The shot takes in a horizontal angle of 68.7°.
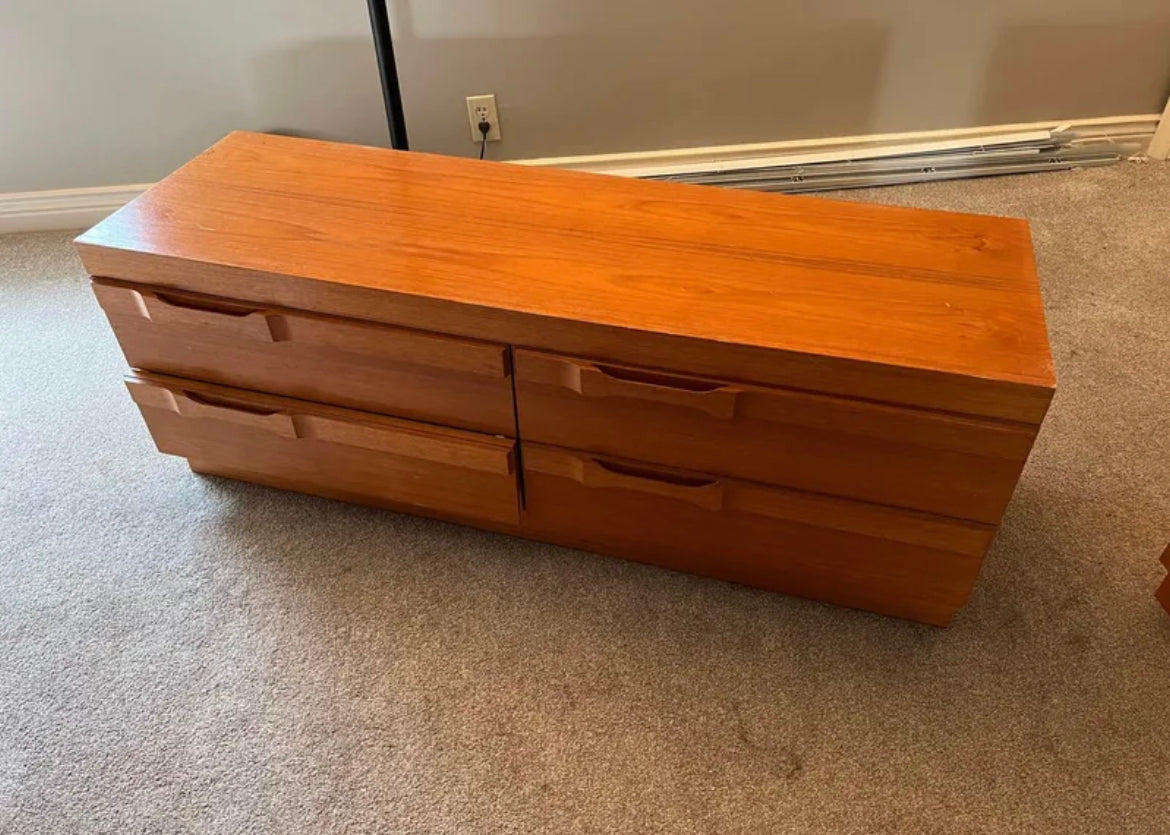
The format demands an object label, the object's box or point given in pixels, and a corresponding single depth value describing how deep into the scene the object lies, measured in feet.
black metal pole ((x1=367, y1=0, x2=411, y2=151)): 5.29
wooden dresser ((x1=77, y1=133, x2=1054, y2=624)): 3.28
